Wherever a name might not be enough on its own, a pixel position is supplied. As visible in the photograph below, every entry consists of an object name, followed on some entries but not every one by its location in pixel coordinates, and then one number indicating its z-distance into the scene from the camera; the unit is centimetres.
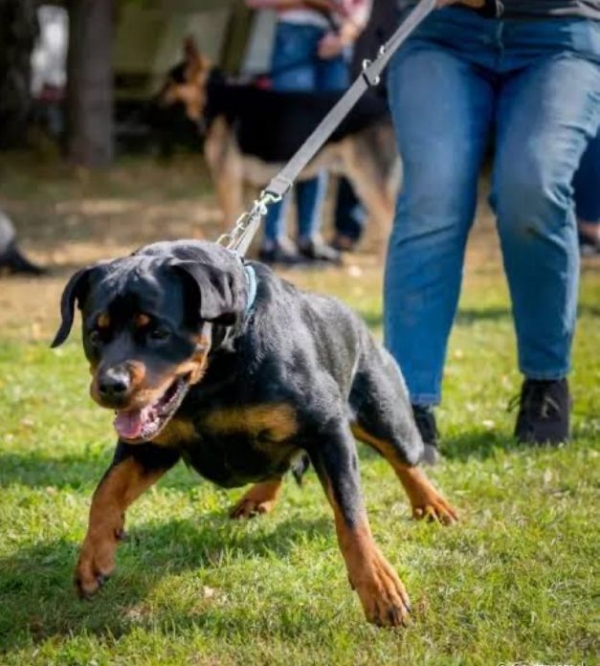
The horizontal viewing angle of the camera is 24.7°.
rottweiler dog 341
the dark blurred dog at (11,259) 1128
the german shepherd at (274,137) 1173
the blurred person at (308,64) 1134
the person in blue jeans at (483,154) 507
